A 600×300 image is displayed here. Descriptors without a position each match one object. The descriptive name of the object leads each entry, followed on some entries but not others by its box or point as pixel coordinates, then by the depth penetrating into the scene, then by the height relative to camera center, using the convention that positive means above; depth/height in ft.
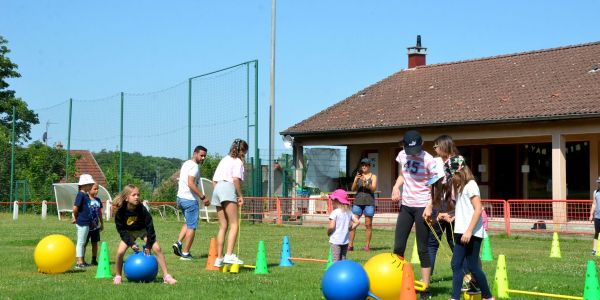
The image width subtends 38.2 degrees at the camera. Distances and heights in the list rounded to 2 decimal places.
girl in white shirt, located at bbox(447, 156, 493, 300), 27.71 -0.73
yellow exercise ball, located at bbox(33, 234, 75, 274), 39.19 -2.40
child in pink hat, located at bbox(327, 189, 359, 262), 37.96 -0.92
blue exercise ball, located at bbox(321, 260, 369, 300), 26.68 -2.40
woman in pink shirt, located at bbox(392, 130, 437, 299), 31.32 +0.39
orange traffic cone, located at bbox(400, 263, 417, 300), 26.08 -2.42
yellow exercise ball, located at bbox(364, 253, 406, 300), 28.32 -2.38
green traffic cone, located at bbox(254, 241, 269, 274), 38.60 -2.62
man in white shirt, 45.14 +0.30
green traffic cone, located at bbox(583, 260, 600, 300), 26.71 -2.40
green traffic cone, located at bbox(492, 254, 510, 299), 30.27 -2.64
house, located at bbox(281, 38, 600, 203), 83.25 +8.95
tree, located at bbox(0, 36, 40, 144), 145.48 +21.86
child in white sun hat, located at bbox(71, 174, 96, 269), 42.16 -0.81
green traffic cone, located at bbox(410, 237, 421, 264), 45.21 -2.69
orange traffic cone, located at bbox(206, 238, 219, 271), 40.11 -2.43
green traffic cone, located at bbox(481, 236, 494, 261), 47.09 -2.51
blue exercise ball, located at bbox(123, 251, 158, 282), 34.88 -2.61
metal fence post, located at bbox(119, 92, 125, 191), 105.60 +4.98
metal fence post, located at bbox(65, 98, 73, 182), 114.78 +8.69
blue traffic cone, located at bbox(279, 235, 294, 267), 42.37 -2.53
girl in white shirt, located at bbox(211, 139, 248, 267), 39.99 +0.65
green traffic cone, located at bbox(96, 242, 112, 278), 37.45 -2.70
